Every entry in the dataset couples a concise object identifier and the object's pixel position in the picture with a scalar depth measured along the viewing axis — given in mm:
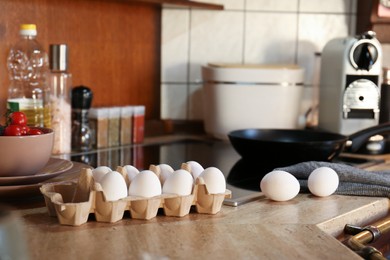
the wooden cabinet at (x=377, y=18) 1830
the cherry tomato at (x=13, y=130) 1030
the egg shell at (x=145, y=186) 963
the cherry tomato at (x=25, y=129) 1045
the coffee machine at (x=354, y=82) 1703
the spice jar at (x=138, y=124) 1723
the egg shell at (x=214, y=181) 1009
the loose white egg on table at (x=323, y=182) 1141
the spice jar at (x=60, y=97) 1445
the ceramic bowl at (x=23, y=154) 1019
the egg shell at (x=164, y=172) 1044
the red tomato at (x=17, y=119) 1062
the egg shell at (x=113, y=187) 939
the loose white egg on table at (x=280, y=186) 1098
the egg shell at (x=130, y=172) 1029
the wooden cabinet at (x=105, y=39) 1521
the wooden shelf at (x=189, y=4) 1771
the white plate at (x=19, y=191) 1008
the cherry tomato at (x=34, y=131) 1062
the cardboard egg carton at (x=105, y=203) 920
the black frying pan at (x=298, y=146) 1340
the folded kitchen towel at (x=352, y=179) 1180
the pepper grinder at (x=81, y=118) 1546
